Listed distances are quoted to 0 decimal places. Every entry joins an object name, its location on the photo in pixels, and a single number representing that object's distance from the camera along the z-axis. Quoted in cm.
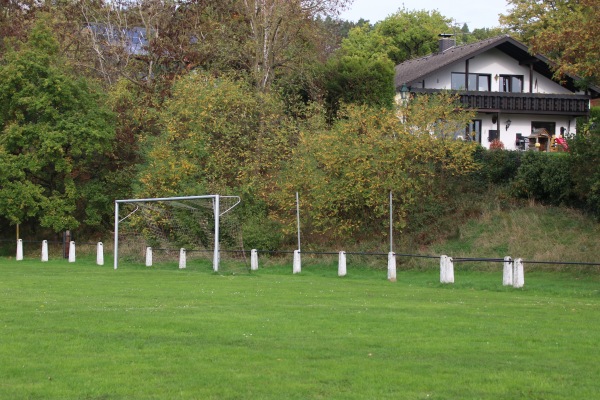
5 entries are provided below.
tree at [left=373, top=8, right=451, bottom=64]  7556
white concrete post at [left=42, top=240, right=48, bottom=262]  3750
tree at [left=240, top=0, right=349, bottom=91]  4200
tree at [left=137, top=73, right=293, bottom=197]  3806
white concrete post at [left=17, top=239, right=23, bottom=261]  3872
